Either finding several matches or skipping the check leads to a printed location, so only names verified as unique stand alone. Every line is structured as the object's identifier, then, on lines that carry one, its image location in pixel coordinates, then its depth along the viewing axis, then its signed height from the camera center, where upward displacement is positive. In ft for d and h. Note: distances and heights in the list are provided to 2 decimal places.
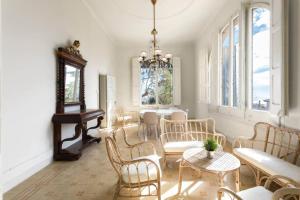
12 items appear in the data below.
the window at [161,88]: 30.91 +1.82
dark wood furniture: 12.51 -0.81
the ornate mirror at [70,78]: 13.05 +1.62
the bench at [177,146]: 10.44 -2.47
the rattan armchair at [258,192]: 5.32 -2.64
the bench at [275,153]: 7.45 -2.53
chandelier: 16.89 +3.57
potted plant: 7.84 -1.87
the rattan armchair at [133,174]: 6.97 -2.64
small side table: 6.98 -2.37
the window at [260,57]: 12.09 +2.72
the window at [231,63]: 16.03 +3.18
